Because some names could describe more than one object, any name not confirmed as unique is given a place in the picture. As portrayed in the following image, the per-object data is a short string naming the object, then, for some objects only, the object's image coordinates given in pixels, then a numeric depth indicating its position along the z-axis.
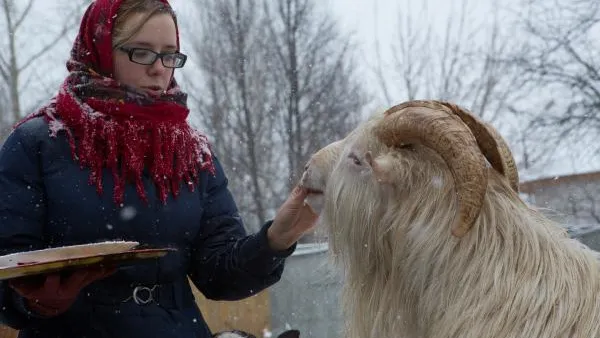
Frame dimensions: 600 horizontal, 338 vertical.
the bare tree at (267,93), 18.11
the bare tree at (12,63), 17.09
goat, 2.20
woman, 2.48
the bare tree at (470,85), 18.30
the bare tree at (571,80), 14.63
